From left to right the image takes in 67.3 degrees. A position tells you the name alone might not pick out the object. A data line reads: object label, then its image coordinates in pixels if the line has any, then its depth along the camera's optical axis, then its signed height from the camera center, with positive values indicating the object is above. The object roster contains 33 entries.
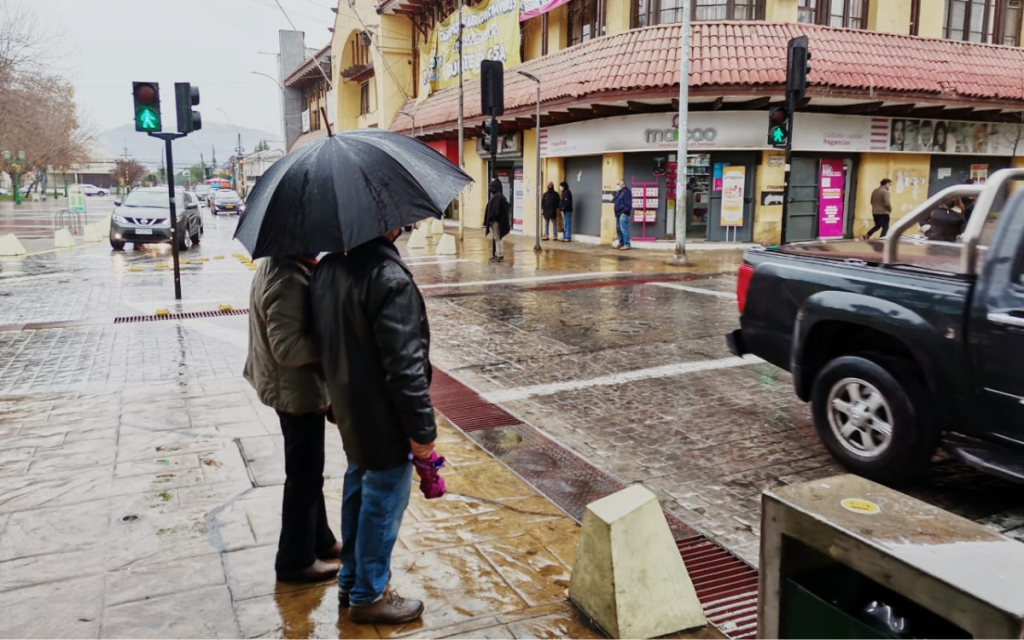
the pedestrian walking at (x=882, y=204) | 18.75 +0.09
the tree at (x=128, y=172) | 86.62 +3.44
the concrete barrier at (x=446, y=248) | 19.20 -1.09
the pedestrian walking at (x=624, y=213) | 19.88 -0.19
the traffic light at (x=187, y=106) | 11.43 +1.41
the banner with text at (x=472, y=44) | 24.61 +5.59
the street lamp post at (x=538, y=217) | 19.52 -0.32
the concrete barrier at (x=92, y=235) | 23.11 -1.02
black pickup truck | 4.06 -0.79
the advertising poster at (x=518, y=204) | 27.16 +0.02
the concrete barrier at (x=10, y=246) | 18.35 -1.10
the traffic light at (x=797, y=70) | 13.88 +2.47
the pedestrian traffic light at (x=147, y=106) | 11.01 +1.35
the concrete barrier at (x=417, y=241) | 21.48 -1.05
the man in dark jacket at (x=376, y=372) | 2.77 -0.61
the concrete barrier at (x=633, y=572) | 3.05 -1.47
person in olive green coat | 3.06 -0.77
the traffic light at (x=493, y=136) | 17.95 +1.57
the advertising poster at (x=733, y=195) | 20.55 +0.30
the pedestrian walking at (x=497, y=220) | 17.61 -0.36
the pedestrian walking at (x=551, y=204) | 22.23 +0.02
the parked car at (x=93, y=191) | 90.31 +1.16
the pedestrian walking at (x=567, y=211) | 22.47 -0.18
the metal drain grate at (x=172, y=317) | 9.99 -1.53
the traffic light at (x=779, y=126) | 14.18 +1.48
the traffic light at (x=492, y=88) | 18.08 +2.72
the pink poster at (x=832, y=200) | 21.42 +0.21
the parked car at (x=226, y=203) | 43.62 -0.06
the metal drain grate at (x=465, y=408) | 5.92 -1.66
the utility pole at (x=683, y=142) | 16.78 +1.41
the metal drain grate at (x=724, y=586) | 3.26 -1.74
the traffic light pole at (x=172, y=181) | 10.98 +0.29
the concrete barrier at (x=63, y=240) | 20.86 -1.07
